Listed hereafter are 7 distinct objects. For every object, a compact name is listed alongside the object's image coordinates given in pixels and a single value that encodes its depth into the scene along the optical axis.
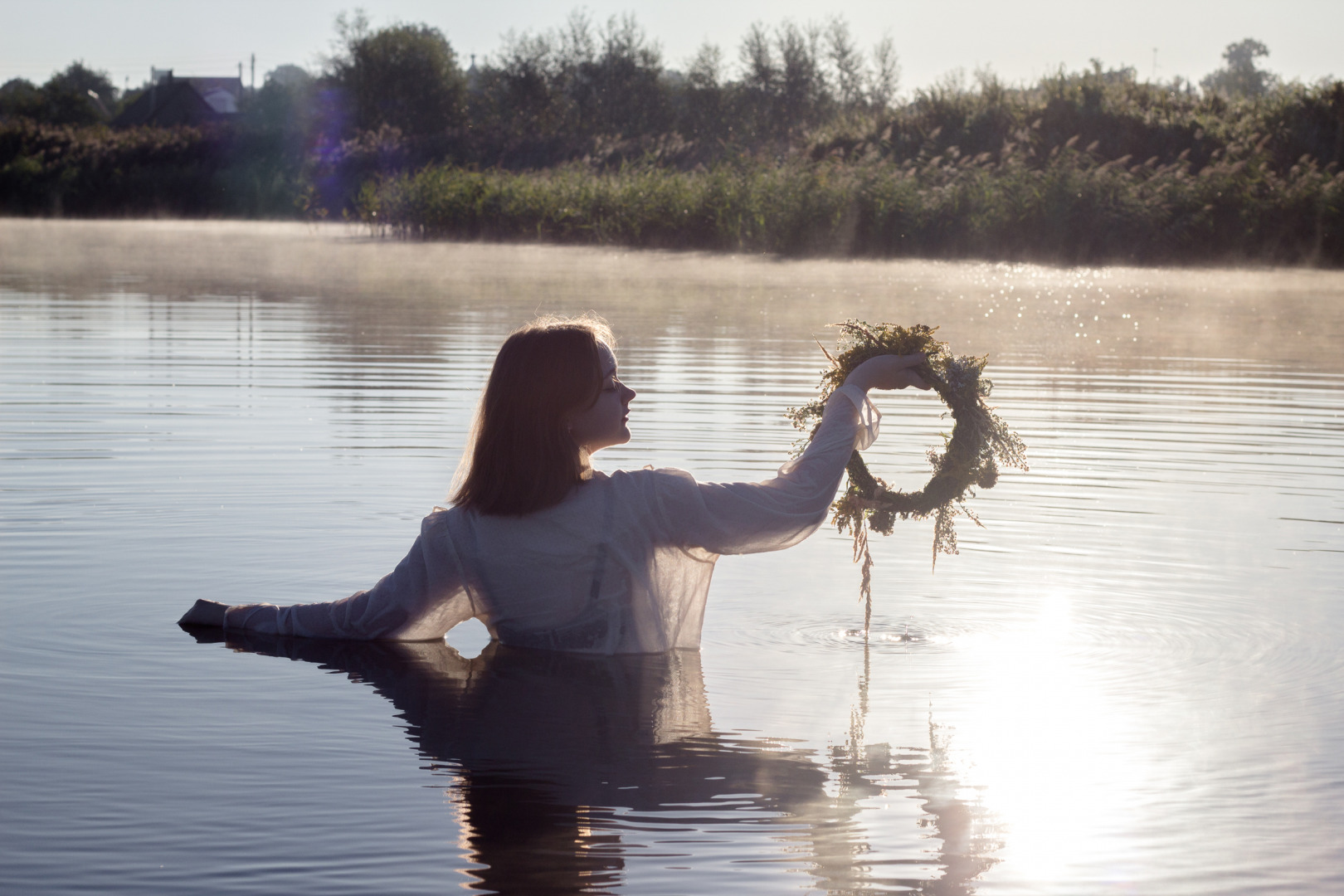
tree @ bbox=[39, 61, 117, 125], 76.38
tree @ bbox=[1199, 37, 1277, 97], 144.71
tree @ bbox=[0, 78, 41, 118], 76.00
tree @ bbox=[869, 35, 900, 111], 71.11
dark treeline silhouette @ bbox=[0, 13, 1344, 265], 26.92
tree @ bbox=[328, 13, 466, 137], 66.31
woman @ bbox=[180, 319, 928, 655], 4.30
